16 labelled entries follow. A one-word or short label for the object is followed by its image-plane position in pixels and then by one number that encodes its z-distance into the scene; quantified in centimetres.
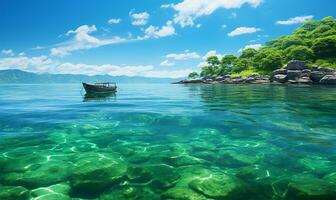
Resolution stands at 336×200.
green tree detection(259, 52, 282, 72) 9456
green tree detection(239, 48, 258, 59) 12062
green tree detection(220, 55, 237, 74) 12500
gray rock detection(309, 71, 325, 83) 6322
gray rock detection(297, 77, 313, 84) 6642
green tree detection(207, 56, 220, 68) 13125
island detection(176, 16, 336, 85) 7031
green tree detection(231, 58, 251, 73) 11421
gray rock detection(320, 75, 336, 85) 5891
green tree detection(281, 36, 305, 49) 10456
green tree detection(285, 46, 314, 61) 8850
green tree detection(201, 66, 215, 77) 13182
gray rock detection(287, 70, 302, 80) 7069
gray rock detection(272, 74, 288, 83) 7138
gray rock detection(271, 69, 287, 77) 7556
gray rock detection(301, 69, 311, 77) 6925
